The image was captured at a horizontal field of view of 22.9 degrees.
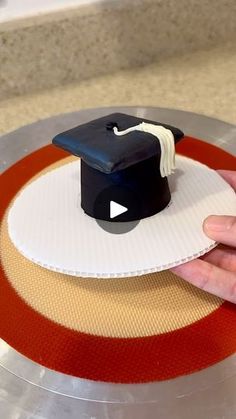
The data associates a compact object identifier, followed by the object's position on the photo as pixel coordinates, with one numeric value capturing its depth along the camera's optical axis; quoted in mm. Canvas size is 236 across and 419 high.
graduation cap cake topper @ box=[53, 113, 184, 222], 412
